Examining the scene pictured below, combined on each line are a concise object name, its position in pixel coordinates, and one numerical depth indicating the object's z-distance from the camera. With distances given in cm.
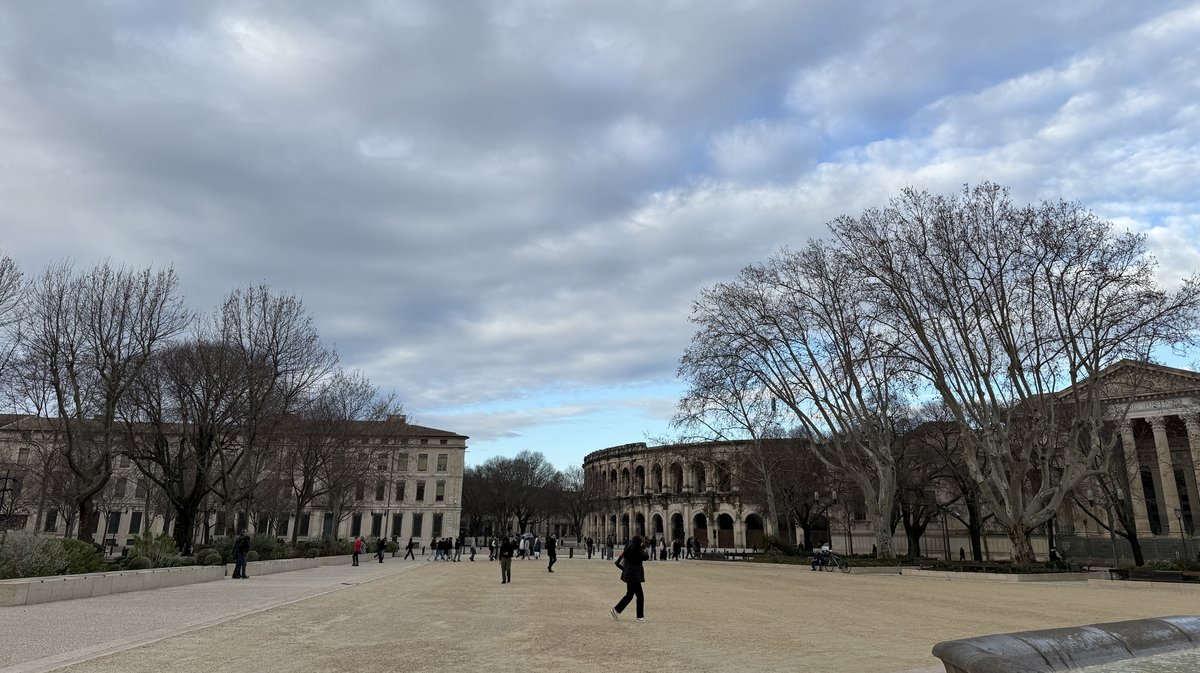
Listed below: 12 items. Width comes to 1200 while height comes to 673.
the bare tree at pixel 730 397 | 3712
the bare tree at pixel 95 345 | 2355
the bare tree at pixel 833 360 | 3253
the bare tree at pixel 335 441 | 3634
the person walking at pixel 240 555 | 2258
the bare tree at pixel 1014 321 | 2580
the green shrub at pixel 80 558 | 1681
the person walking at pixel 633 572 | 1138
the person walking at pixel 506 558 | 2127
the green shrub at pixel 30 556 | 1470
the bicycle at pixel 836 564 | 3190
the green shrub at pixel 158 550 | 2048
